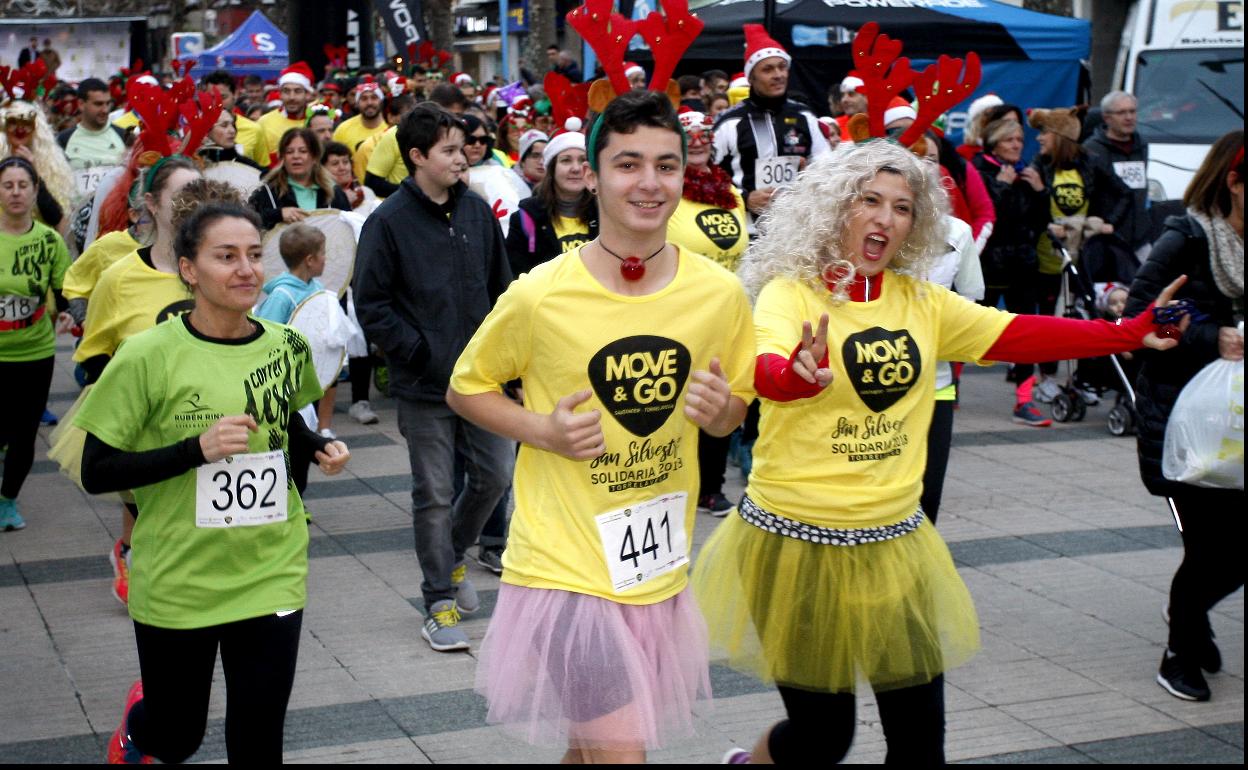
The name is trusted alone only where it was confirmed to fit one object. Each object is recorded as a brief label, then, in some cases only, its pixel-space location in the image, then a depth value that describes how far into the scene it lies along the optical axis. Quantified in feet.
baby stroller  32.53
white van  46.42
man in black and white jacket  29.30
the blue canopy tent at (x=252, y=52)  121.70
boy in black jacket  20.13
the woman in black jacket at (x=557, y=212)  24.43
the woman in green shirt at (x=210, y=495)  12.73
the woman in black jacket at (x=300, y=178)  31.63
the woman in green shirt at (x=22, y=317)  25.16
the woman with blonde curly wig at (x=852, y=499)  13.12
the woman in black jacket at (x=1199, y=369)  17.03
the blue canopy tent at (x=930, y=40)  53.21
